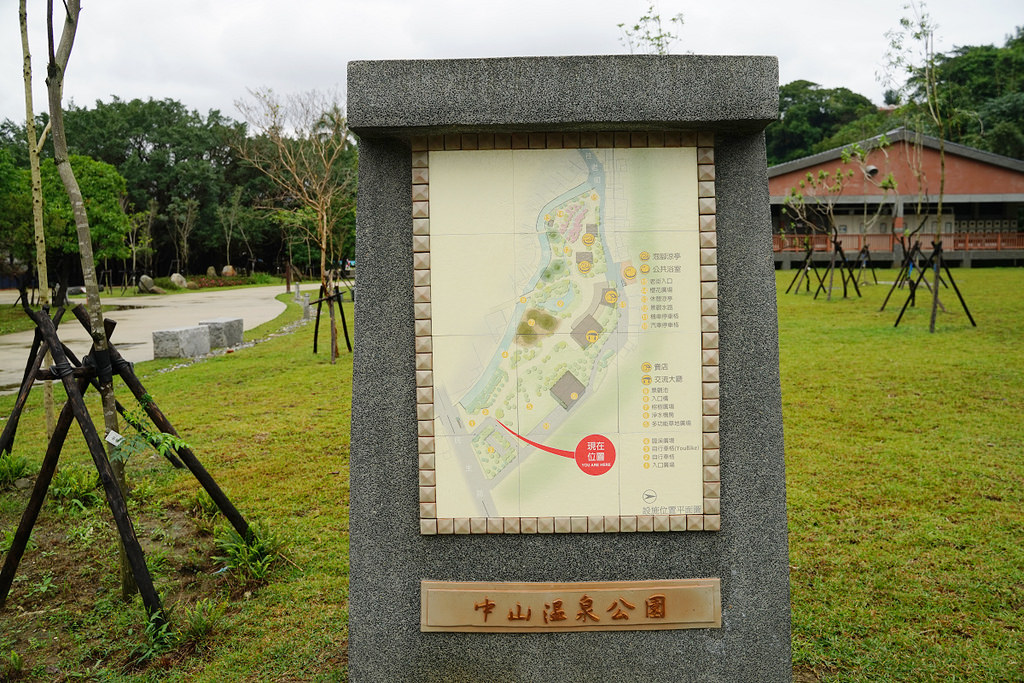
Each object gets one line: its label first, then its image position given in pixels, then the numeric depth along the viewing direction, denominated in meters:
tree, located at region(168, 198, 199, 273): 39.81
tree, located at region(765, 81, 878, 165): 42.50
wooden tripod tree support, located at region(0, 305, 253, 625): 3.37
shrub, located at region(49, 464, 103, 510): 5.05
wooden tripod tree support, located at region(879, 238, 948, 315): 12.64
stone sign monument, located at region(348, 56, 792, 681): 2.76
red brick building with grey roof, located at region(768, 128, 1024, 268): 25.67
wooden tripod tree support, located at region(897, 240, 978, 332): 11.30
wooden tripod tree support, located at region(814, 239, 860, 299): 16.69
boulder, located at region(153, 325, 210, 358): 12.26
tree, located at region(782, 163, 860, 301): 23.63
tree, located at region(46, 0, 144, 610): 3.48
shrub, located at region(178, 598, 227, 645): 3.39
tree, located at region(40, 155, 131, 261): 22.14
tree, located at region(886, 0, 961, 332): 14.37
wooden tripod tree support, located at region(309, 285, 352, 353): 11.18
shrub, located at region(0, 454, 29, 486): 5.27
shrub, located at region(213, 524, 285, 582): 4.00
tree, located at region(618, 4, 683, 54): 15.63
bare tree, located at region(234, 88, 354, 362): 14.10
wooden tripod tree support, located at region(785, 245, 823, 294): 18.34
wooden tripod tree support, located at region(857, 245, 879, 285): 18.50
